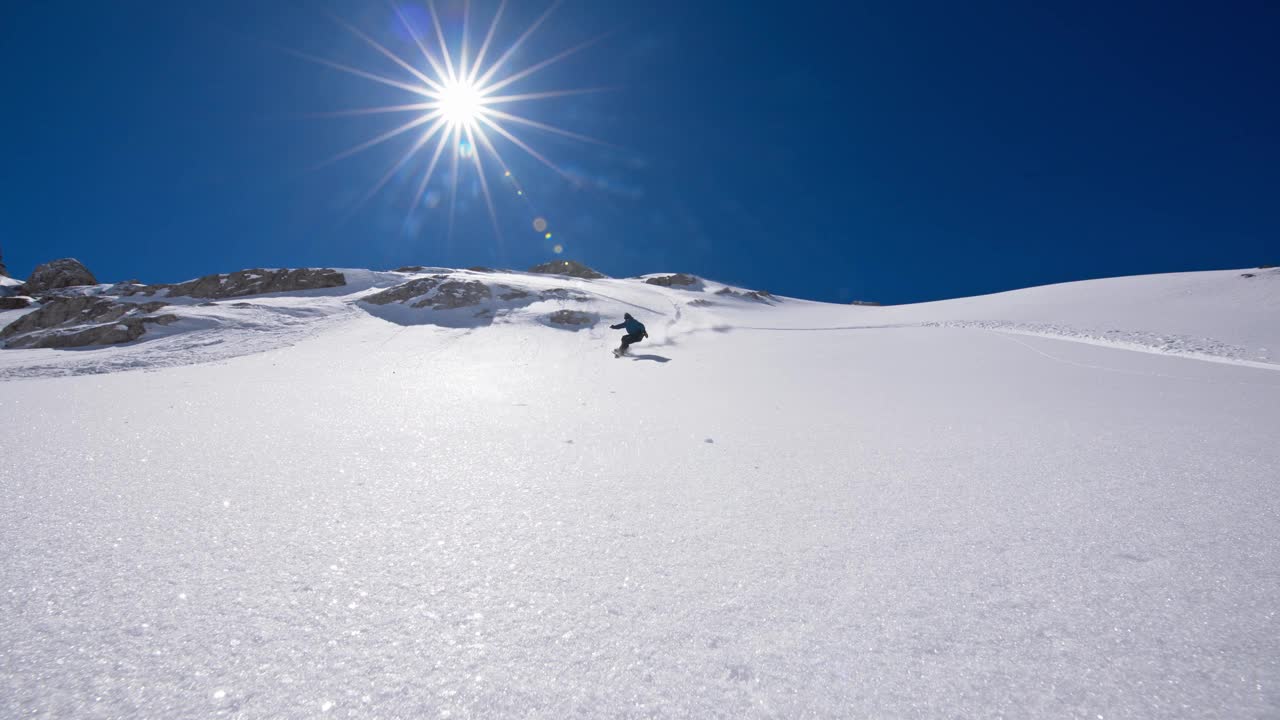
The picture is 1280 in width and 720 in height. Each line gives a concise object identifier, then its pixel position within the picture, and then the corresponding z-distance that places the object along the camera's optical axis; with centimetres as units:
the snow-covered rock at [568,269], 5456
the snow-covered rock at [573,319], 1598
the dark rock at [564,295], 1961
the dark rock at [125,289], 2398
